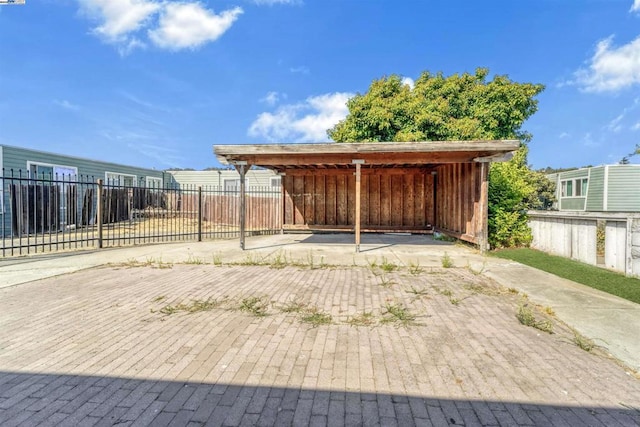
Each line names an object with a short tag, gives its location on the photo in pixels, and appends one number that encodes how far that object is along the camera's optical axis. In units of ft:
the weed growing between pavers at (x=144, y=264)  23.19
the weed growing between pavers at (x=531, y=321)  11.97
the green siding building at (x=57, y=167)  41.98
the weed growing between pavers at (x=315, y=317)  12.56
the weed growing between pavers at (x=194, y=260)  24.13
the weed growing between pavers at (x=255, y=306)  13.48
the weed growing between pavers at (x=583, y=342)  10.35
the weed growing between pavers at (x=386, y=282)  18.07
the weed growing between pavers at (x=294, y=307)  13.85
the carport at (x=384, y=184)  28.50
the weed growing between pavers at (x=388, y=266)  21.85
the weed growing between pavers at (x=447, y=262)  22.90
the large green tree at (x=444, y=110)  51.55
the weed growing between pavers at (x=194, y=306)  13.75
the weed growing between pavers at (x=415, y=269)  21.10
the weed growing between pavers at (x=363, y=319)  12.48
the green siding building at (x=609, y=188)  55.72
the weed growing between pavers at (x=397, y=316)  12.63
